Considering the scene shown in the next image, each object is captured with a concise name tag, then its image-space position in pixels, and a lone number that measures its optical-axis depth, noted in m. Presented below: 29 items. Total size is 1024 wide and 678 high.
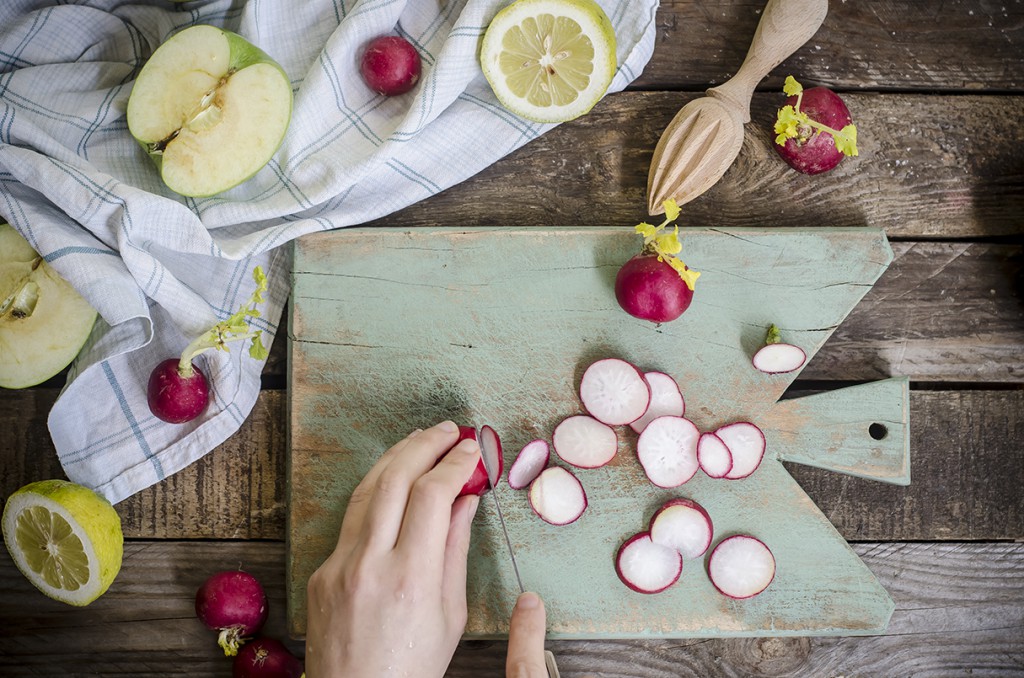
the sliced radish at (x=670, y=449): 0.76
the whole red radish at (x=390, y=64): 0.76
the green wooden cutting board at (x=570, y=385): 0.77
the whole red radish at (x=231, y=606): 0.76
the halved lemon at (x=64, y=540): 0.74
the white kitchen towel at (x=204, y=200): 0.75
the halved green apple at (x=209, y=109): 0.74
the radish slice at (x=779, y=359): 0.76
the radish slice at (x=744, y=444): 0.77
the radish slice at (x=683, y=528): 0.76
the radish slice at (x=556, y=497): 0.76
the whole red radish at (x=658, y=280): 0.74
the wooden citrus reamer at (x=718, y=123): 0.76
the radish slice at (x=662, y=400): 0.76
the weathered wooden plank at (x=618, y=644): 0.78
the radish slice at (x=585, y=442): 0.76
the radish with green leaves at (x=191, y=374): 0.74
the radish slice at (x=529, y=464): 0.76
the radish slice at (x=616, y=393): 0.76
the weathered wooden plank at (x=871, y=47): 0.78
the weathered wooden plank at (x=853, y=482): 0.78
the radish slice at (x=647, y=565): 0.76
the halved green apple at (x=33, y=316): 0.75
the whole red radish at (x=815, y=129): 0.76
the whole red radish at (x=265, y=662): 0.76
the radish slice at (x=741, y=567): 0.76
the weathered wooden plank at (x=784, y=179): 0.78
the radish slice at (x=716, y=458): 0.76
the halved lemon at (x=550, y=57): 0.74
